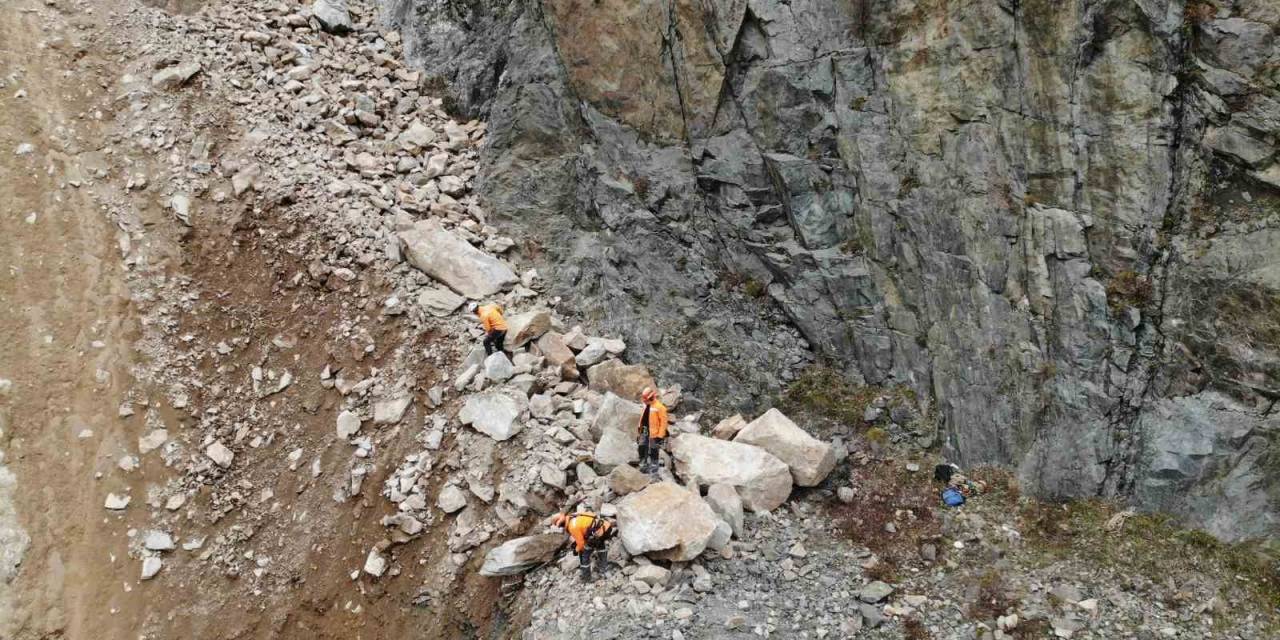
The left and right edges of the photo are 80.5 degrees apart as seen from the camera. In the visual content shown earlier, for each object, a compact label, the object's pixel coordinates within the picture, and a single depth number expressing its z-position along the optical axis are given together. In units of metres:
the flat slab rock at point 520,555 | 10.67
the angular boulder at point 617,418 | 12.21
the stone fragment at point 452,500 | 11.66
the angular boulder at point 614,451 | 11.68
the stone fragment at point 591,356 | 13.83
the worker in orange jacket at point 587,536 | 10.27
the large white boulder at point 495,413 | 12.20
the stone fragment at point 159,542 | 12.34
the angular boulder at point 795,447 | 11.99
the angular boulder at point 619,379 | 13.49
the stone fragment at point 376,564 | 11.42
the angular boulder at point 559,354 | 13.42
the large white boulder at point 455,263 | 14.66
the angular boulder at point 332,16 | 19.89
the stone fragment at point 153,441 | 13.30
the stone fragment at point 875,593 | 10.30
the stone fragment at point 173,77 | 17.67
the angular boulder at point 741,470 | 11.63
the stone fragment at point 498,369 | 12.92
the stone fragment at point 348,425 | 12.95
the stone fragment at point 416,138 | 17.66
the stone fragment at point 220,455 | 13.15
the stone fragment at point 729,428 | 13.00
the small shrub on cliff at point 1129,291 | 10.75
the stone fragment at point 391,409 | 12.92
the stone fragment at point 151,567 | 12.09
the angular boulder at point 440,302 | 14.12
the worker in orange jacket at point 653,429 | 11.78
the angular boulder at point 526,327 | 13.72
